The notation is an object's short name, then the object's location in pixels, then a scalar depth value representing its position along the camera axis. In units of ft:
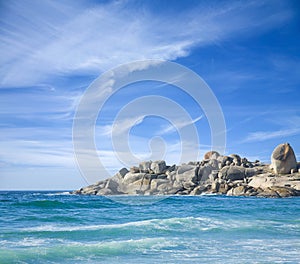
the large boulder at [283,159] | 155.22
